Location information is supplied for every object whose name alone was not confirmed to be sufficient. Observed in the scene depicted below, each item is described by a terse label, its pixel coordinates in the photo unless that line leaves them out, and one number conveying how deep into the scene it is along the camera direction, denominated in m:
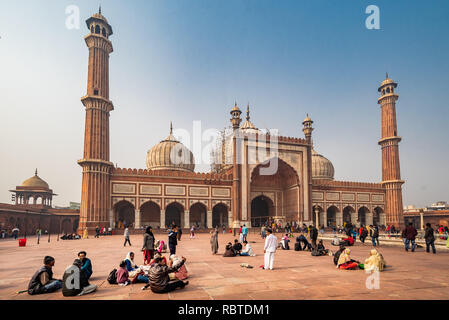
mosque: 25.81
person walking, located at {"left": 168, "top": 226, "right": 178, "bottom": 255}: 9.43
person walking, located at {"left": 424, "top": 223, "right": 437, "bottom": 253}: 11.62
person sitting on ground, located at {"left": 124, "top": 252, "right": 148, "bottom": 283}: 6.20
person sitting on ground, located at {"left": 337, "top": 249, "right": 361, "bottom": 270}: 7.77
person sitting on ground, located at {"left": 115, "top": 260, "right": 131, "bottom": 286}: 6.07
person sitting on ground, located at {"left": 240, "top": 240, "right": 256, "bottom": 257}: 10.82
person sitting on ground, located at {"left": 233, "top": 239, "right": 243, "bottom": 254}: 10.88
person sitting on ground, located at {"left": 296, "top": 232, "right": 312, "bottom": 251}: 12.66
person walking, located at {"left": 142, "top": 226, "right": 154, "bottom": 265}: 8.59
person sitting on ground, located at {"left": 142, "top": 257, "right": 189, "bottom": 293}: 5.37
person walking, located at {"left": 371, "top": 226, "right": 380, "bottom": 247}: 14.51
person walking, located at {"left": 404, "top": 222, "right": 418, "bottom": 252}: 12.20
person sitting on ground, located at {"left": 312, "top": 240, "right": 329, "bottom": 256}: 10.93
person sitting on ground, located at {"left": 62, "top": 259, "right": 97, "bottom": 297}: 5.24
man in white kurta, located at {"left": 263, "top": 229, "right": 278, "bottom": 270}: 7.73
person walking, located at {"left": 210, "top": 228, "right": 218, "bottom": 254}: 11.09
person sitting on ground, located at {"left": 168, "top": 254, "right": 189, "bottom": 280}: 6.11
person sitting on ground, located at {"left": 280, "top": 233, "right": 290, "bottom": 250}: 13.17
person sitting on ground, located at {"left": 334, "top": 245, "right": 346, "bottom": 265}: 8.32
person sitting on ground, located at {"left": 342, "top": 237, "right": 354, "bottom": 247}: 13.66
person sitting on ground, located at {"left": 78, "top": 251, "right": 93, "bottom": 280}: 6.32
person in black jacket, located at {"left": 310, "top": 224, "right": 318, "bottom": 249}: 11.98
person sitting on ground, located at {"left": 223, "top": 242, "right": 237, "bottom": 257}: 10.50
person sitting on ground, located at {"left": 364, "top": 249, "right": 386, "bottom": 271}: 7.21
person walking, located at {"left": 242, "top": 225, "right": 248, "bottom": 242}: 15.71
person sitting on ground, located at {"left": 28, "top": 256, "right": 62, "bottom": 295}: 5.44
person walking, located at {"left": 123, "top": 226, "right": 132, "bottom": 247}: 14.61
